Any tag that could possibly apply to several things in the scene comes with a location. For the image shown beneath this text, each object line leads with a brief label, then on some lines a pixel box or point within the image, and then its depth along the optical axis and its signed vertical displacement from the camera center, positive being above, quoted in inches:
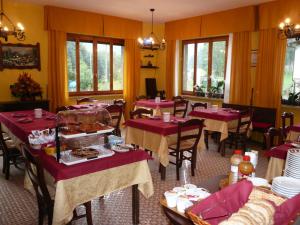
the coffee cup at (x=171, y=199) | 56.4 -24.2
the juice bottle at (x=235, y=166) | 65.5 -20.0
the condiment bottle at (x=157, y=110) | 228.6 -23.3
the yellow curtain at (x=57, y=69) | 240.2 +11.3
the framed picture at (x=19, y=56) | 220.4 +21.2
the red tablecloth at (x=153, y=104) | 235.1 -18.4
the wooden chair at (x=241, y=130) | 190.2 -32.8
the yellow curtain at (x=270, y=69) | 215.5 +12.7
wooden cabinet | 211.5 -19.0
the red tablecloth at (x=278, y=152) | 98.8 -25.1
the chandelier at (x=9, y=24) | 199.8 +46.3
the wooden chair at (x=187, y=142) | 142.4 -33.1
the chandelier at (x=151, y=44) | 262.5 +40.4
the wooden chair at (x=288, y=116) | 175.3 -20.6
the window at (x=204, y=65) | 270.1 +19.9
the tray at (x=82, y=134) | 84.0 -16.7
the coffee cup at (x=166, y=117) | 155.9 -19.7
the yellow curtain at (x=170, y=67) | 305.8 +18.4
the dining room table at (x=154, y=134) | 141.3 -28.1
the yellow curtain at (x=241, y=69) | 237.3 +13.3
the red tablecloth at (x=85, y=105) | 208.0 -18.7
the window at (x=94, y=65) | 265.0 +18.1
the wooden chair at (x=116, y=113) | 190.1 -21.6
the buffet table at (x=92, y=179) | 77.9 -31.0
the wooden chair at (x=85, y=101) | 238.3 -16.7
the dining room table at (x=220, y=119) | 185.0 -24.7
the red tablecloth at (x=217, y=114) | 185.8 -21.9
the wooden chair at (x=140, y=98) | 276.3 -15.6
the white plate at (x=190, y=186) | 62.4 -23.9
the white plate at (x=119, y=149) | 95.0 -23.5
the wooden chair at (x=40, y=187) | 79.4 -32.9
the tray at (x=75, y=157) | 82.4 -23.8
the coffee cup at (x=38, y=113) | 156.6 -18.4
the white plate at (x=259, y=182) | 65.6 -24.0
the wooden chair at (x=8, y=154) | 140.8 -38.3
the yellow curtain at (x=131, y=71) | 290.7 +12.5
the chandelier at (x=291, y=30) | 173.3 +36.6
